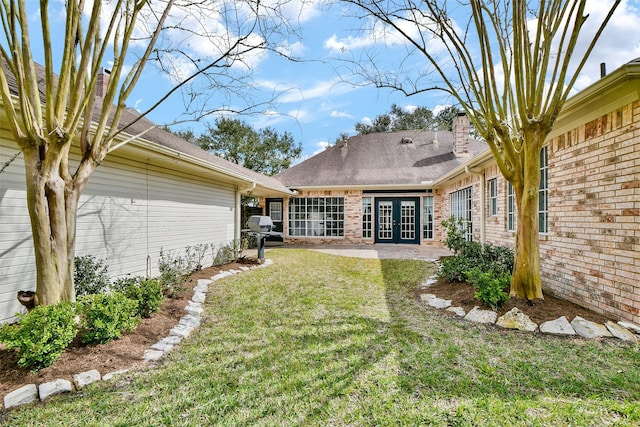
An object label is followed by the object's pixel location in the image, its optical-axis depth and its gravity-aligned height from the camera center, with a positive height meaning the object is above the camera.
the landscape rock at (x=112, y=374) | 2.48 -1.23
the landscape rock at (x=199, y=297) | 4.68 -1.17
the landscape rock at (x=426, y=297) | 4.66 -1.17
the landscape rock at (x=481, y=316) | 3.69 -1.16
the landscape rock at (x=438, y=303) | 4.30 -1.17
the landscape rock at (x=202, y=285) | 5.28 -1.14
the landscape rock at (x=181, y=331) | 3.38 -1.21
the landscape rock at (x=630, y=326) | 3.17 -1.11
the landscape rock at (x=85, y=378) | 2.38 -1.21
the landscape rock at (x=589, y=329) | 3.20 -1.15
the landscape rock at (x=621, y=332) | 3.09 -1.15
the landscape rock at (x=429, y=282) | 5.54 -1.14
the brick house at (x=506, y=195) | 3.41 +0.55
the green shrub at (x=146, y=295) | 3.57 -0.86
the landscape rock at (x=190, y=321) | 3.69 -1.20
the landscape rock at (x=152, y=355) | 2.83 -1.23
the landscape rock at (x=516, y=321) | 3.44 -1.15
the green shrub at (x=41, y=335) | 2.38 -0.89
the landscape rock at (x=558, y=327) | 3.29 -1.16
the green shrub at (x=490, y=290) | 3.88 -0.89
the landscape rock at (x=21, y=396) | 2.14 -1.21
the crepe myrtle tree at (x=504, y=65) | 3.75 +2.10
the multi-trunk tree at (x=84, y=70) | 2.79 +1.65
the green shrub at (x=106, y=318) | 2.85 -0.90
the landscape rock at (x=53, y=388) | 2.23 -1.20
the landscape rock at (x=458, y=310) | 3.94 -1.17
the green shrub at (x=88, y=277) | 3.95 -0.73
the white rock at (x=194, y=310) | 4.08 -1.19
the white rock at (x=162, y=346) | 3.02 -1.22
